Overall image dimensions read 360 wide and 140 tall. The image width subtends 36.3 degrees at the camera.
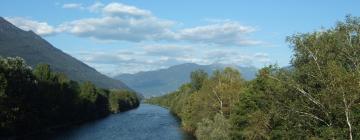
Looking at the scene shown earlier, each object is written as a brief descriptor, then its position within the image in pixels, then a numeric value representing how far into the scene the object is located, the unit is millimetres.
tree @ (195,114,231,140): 70812
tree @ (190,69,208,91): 144500
